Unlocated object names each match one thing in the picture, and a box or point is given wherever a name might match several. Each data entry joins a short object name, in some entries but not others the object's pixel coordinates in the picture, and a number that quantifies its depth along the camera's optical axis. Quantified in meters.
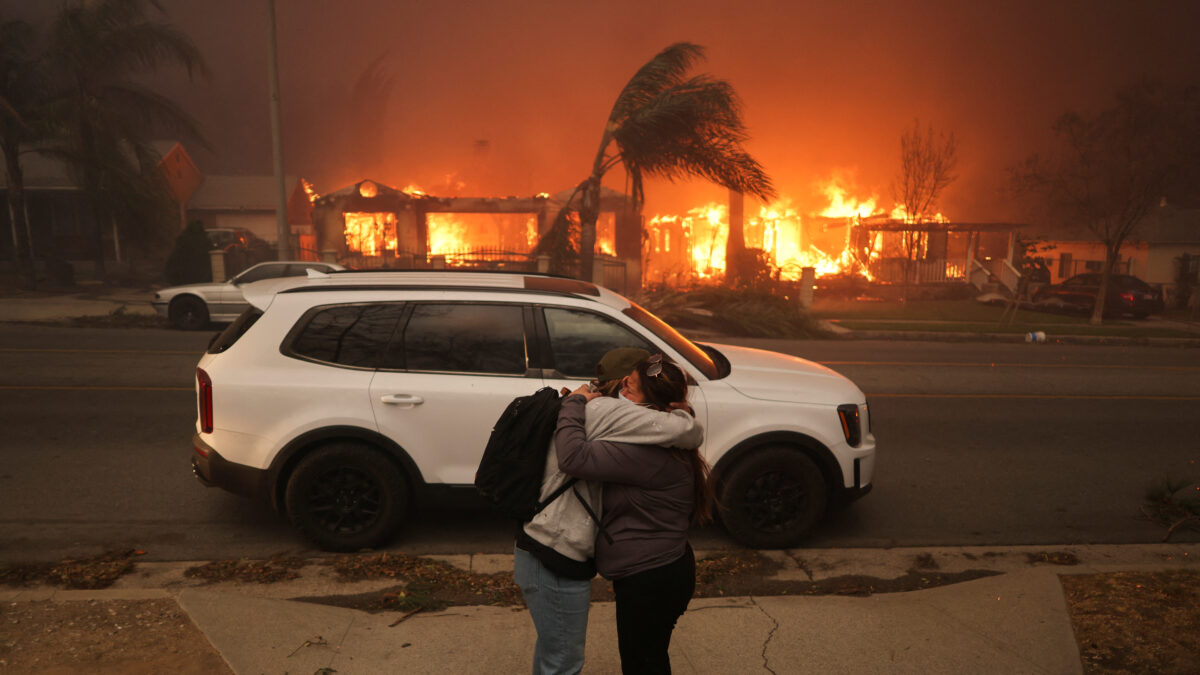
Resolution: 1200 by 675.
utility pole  17.75
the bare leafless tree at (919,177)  28.02
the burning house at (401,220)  28.62
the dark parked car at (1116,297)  25.14
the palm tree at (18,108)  24.19
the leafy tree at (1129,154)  21.61
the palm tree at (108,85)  24.64
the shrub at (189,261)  22.95
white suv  5.01
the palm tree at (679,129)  17.77
